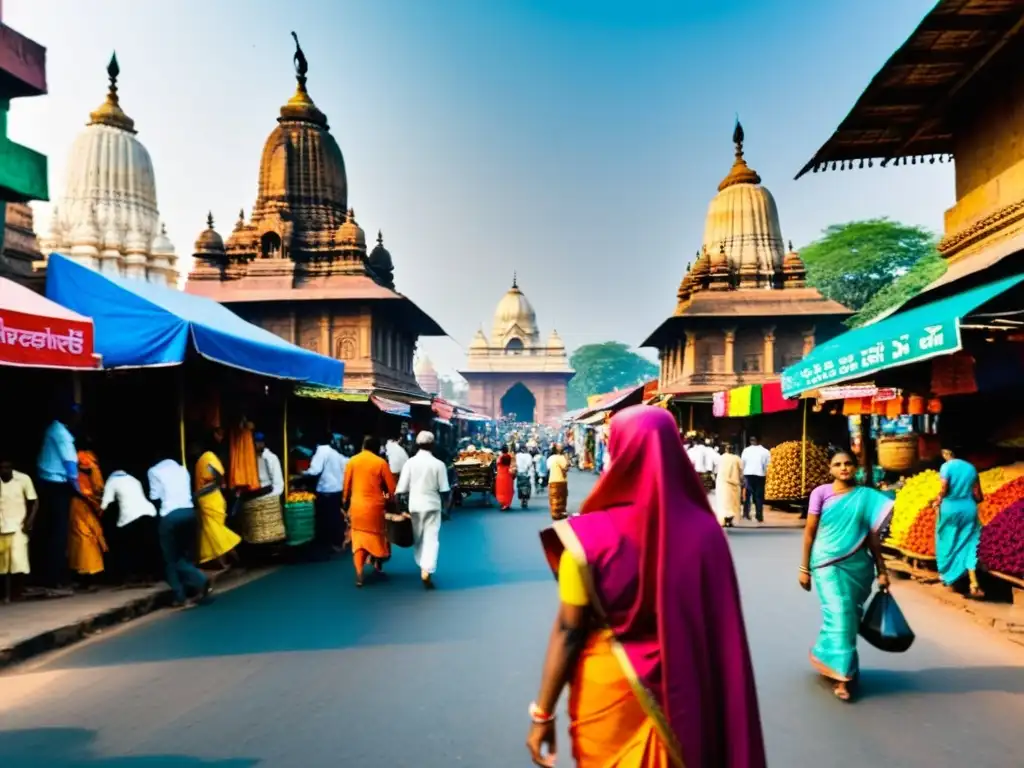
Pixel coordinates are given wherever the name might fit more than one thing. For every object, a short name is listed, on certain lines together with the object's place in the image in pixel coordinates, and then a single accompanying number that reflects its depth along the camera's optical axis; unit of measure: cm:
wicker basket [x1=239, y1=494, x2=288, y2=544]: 936
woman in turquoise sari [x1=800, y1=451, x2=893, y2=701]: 472
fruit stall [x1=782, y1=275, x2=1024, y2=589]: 659
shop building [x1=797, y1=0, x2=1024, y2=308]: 780
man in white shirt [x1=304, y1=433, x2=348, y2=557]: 1069
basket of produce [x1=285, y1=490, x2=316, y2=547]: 979
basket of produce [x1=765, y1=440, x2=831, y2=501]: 1466
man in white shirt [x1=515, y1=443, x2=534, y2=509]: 1870
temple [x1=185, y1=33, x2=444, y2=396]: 2728
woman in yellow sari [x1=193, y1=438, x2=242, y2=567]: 804
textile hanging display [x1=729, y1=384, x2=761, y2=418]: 1641
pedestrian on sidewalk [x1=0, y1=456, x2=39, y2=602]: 677
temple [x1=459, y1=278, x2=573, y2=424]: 6588
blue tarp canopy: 774
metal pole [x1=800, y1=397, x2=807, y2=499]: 1396
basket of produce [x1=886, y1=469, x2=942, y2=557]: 838
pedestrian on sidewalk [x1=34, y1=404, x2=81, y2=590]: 727
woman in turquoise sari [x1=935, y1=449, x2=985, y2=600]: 741
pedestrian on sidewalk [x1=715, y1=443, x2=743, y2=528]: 1314
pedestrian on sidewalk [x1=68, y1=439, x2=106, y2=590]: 747
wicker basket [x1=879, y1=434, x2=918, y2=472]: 984
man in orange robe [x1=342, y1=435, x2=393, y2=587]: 820
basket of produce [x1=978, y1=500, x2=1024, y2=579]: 659
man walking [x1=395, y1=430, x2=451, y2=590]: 823
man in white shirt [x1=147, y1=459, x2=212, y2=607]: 709
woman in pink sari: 216
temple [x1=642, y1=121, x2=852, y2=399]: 3130
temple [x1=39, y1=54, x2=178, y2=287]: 3409
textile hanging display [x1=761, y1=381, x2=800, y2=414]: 1540
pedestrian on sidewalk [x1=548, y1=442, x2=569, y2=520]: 1600
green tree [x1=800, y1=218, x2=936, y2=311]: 4197
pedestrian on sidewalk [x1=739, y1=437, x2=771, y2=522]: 1423
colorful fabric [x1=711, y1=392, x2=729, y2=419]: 1872
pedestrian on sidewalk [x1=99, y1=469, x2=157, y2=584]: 741
